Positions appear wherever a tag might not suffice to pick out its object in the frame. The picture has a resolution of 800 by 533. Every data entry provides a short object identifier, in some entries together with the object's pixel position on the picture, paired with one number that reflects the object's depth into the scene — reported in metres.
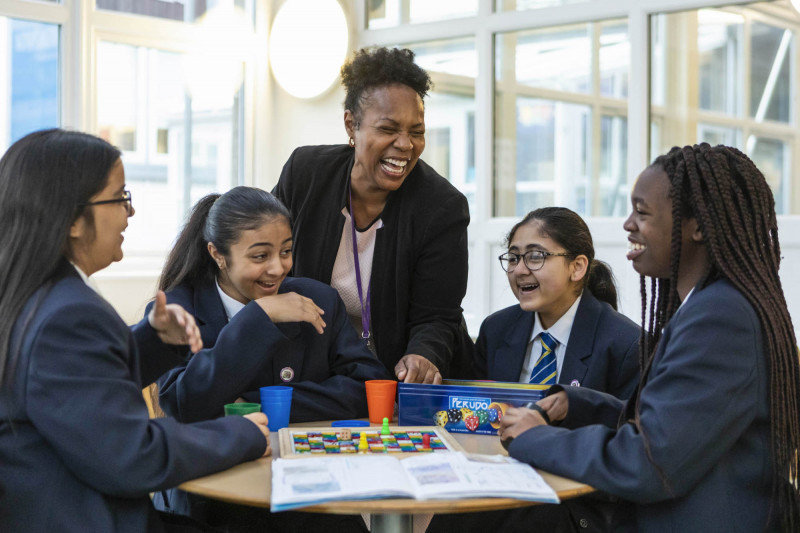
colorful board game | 1.97
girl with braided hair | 1.75
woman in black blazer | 3.02
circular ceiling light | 6.07
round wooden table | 1.62
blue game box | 2.19
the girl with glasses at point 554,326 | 2.68
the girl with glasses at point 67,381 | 1.65
